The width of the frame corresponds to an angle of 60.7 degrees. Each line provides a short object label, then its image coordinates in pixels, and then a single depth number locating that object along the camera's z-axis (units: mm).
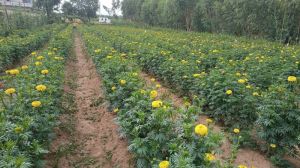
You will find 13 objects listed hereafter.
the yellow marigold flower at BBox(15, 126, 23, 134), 3242
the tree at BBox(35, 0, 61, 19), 54484
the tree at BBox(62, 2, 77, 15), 73188
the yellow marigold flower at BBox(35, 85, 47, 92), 4328
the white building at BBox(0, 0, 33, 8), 64881
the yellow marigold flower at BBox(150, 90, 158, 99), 4045
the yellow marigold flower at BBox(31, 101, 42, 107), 3888
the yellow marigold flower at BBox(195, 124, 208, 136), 2908
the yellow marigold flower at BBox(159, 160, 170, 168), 2562
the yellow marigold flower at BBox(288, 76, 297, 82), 4741
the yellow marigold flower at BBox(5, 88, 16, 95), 4070
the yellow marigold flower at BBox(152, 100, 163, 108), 3564
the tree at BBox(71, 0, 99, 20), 73762
